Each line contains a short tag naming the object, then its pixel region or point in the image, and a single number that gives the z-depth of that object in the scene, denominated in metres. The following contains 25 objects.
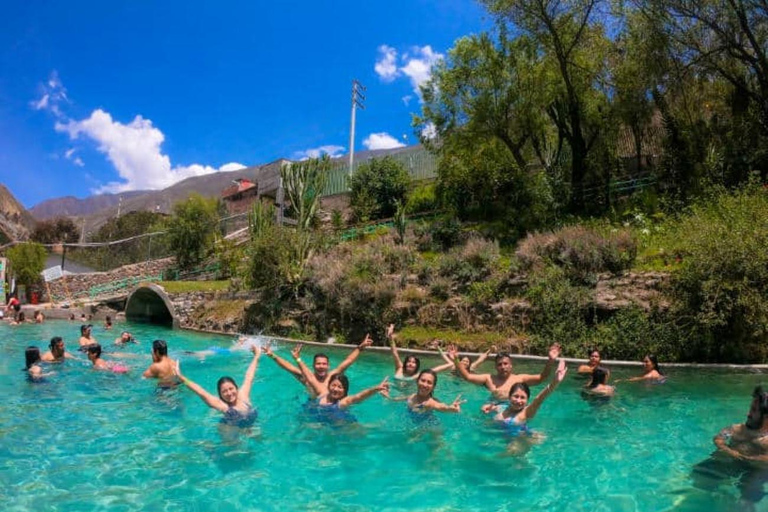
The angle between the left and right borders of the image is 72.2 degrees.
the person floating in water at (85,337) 13.57
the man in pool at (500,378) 8.41
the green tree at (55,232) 47.47
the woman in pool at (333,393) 7.38
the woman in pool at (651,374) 10.26
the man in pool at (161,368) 9.83
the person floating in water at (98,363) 11.41
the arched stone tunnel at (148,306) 24.78
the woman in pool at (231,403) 7.29
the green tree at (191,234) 30.56
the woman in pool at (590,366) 10.73
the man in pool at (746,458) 5.35
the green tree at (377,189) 29.89
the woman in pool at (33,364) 10.41
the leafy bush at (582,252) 14.60
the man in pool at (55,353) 11.15
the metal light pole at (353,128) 37.00
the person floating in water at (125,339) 14.52
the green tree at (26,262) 29.58
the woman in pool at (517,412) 6.86
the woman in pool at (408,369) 9.76
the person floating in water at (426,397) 7.46
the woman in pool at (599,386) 9.10
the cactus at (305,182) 23.16
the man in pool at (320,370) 8.01
